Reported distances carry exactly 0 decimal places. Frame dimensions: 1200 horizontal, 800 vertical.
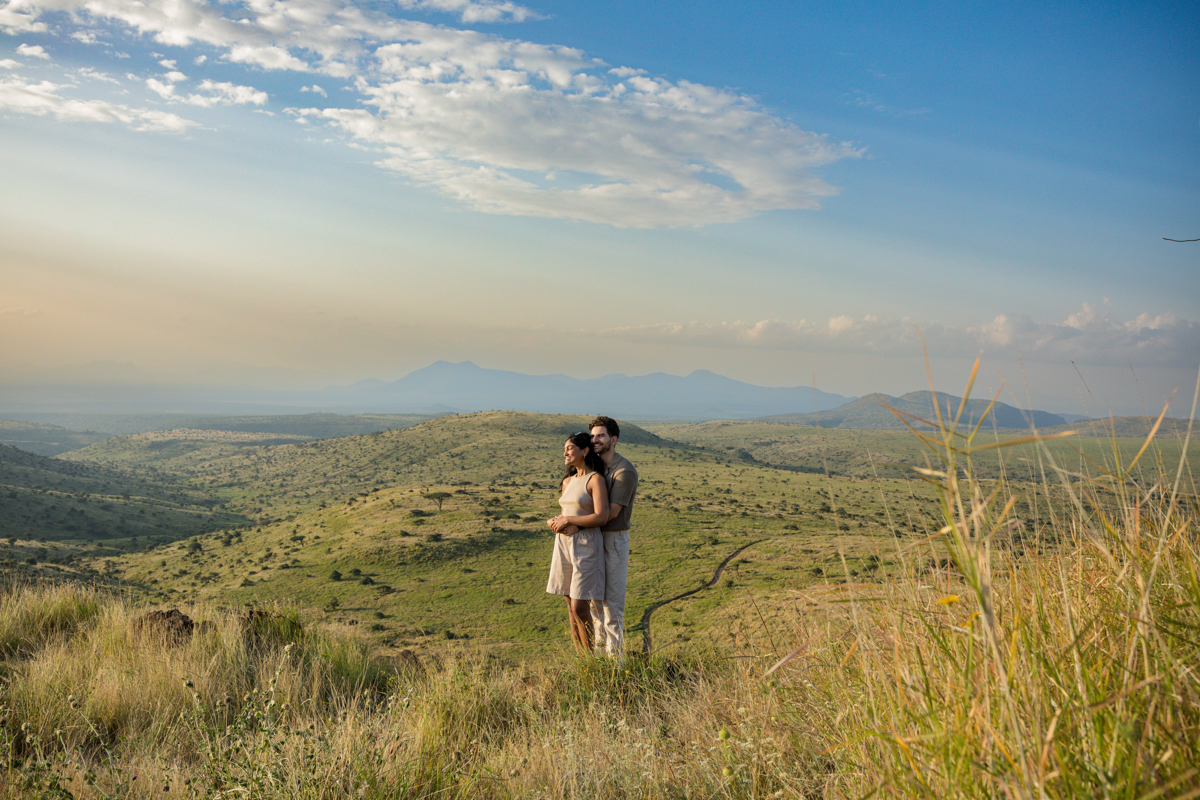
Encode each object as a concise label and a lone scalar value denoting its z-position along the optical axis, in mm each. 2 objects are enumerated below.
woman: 5633
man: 5730
